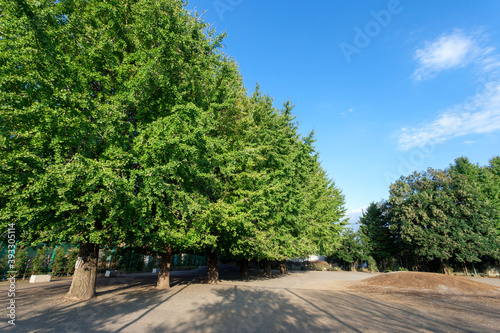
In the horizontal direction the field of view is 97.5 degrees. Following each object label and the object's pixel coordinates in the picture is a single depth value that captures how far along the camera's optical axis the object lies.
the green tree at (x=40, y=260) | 15.32
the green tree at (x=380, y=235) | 38.66
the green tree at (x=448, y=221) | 28.36
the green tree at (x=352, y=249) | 37.00
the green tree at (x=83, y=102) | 6.64
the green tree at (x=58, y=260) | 16.86
